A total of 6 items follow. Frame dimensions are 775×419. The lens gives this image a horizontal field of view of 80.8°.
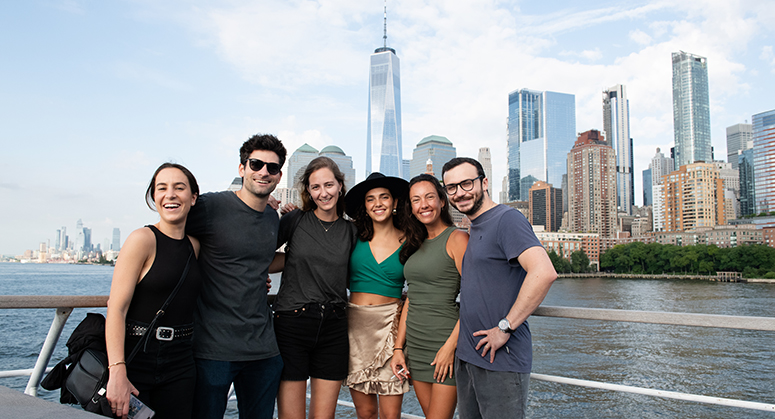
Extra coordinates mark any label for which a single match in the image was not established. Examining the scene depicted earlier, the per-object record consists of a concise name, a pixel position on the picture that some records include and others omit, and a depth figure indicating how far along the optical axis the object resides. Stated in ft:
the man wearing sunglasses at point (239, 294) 8.37
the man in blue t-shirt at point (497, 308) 7.43
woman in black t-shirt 9.23
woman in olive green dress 8.98
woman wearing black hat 9.62
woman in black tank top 6.68
